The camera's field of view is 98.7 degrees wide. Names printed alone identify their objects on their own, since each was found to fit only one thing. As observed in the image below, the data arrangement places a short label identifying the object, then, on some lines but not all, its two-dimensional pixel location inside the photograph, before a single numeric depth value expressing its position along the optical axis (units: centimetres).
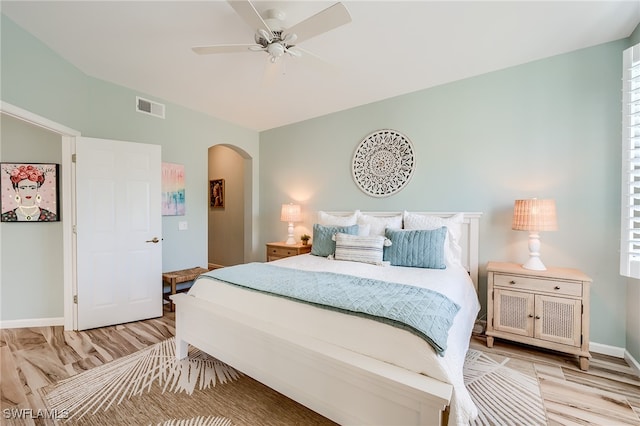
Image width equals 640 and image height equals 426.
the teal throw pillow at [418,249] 257
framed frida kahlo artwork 289
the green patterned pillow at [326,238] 314
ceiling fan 170
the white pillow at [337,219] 349
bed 125
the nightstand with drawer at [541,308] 221
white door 291
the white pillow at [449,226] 279
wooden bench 351
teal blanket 139
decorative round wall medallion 345
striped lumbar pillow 275
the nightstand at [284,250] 396
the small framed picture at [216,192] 585
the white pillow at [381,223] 313
